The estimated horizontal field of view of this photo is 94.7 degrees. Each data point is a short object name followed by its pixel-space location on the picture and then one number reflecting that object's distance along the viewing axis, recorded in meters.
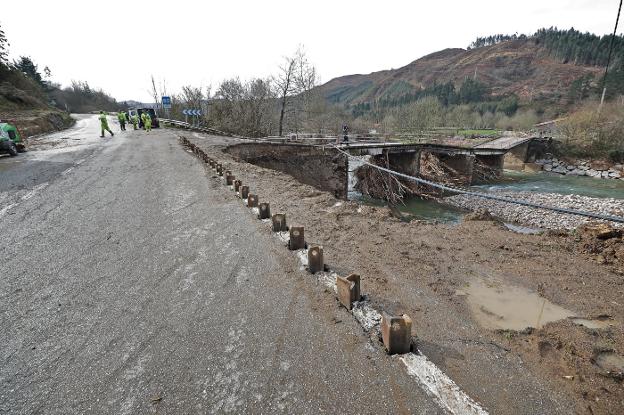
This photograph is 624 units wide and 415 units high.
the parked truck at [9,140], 11.86
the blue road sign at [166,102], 28.73
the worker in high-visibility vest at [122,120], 24.95
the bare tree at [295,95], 35.47
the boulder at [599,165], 32.92
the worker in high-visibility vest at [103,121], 19.42
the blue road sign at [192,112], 27.98
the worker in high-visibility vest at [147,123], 24.16
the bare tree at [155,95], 54.66
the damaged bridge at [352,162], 18.58
